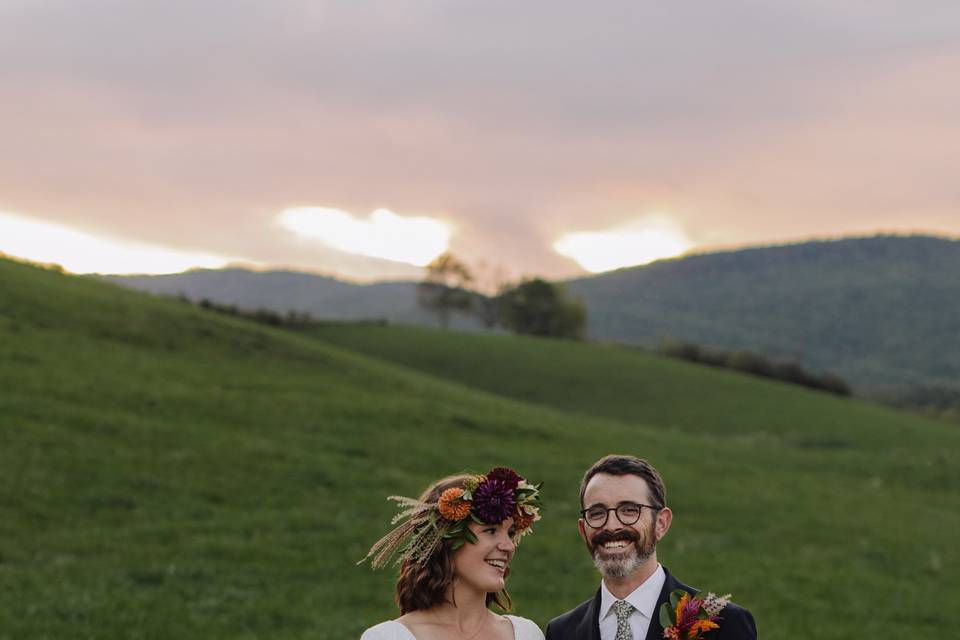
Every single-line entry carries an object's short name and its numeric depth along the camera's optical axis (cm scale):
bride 532
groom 506
